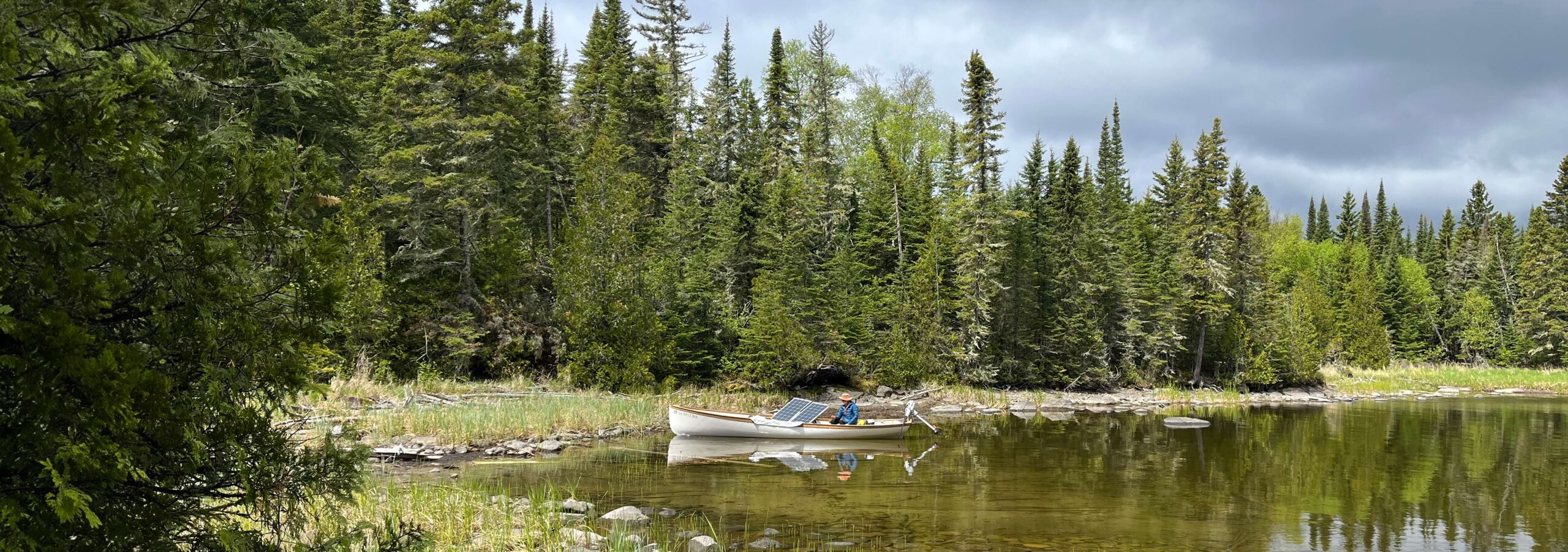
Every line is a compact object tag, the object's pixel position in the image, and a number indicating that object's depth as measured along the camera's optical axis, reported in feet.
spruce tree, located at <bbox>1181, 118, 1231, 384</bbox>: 136.26
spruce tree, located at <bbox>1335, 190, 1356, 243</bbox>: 299.58
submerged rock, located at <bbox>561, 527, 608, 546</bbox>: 34.17
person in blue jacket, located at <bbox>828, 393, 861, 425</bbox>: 78.54
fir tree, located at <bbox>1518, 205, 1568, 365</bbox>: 192.54
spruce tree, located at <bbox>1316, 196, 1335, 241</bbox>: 349.61
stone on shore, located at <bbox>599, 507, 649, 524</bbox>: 40.81
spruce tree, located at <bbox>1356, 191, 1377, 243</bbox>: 314.30
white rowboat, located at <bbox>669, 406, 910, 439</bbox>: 73.82
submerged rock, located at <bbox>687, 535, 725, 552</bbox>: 35.42
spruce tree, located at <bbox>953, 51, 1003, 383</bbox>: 124.06
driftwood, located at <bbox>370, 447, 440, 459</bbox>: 55.77
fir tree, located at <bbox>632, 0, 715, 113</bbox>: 161.99
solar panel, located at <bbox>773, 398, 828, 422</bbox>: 78.48
